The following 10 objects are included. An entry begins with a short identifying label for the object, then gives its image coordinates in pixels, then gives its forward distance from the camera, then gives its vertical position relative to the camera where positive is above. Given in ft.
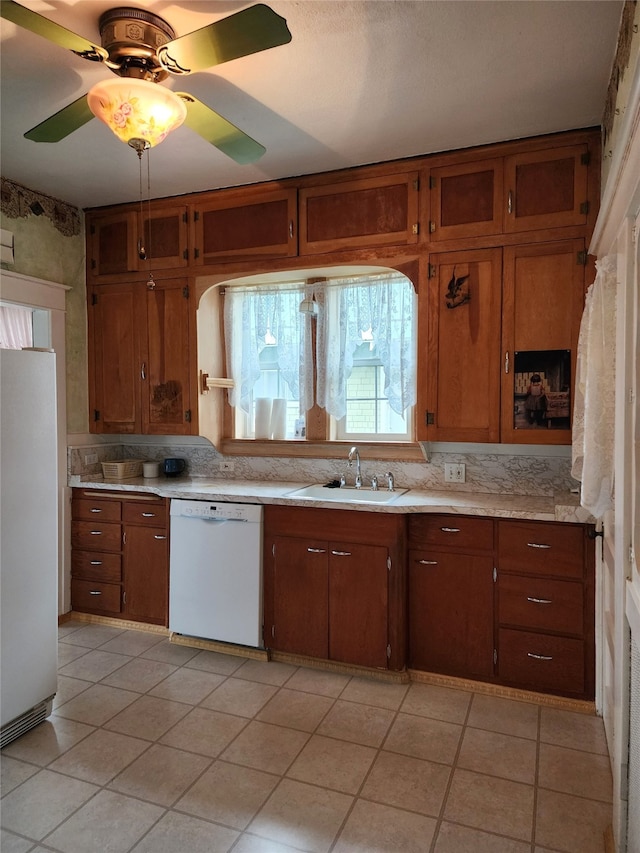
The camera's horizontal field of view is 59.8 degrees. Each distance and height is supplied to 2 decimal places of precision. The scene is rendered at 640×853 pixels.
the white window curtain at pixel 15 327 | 11.68 +1.80
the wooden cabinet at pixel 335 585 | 9.29 -3.03
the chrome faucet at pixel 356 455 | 11.04 -0.89
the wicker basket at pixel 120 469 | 12.43 -1.33
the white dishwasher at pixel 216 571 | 10.11 -3.00
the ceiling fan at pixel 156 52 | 5.03 +3.53
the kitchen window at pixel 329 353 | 11.01 +1.20
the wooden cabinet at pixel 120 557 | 11.27 -3.06
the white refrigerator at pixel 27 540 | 7.50 -1.82
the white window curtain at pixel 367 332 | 10.91 +1.59
